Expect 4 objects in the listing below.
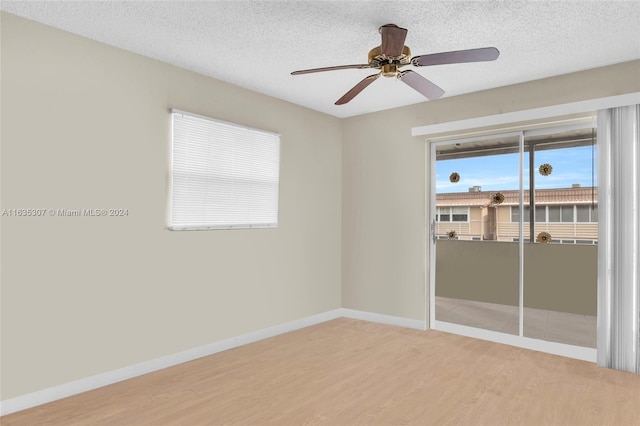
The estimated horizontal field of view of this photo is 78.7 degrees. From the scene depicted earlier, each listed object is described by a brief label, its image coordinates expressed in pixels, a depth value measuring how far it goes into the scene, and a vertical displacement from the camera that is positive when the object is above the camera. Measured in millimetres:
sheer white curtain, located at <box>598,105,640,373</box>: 3182 -126
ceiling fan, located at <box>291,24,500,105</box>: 2273 +997
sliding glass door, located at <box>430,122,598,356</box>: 3645 -133
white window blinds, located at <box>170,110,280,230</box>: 3449 +423
